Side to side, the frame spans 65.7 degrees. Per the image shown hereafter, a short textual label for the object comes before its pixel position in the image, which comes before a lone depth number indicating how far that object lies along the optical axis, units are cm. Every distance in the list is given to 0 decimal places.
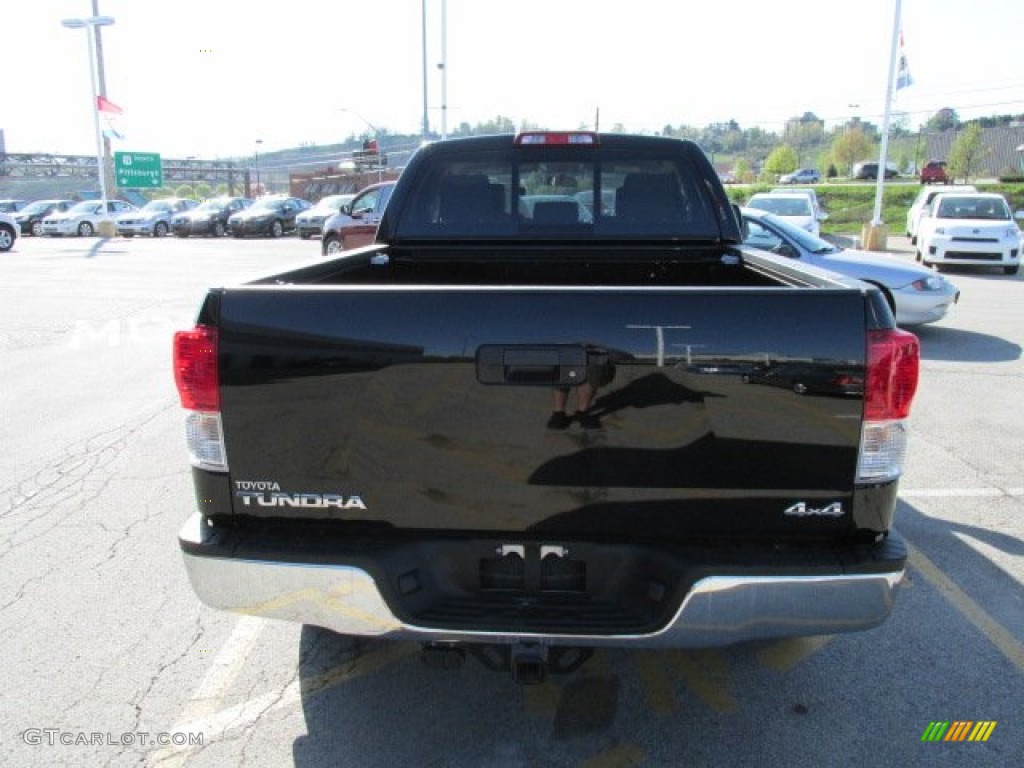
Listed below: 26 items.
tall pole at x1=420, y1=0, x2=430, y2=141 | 3541
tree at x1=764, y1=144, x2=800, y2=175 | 8738
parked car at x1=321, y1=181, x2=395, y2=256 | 1650
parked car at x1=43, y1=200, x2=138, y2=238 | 3544
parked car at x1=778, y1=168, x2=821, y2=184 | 7556
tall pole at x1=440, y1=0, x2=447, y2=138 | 3603
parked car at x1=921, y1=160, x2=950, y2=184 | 5997
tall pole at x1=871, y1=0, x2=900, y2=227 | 2186
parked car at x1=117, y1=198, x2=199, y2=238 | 3509
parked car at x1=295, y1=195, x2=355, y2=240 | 2895
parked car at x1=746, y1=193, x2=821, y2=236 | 1769
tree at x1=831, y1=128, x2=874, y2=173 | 9506
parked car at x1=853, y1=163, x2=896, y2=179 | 7749
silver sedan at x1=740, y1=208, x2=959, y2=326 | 995
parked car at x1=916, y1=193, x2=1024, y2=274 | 1736
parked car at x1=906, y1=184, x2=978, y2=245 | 2235
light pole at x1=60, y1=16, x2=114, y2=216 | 3197
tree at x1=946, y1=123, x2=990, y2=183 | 6094
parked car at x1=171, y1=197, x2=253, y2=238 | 3319
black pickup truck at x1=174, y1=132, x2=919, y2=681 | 227
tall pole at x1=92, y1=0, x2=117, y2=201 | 3422
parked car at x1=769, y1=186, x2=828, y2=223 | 1802
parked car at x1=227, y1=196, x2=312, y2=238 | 3092
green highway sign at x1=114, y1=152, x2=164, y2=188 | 4372
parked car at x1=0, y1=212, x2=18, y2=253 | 2553
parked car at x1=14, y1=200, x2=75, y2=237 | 3800
